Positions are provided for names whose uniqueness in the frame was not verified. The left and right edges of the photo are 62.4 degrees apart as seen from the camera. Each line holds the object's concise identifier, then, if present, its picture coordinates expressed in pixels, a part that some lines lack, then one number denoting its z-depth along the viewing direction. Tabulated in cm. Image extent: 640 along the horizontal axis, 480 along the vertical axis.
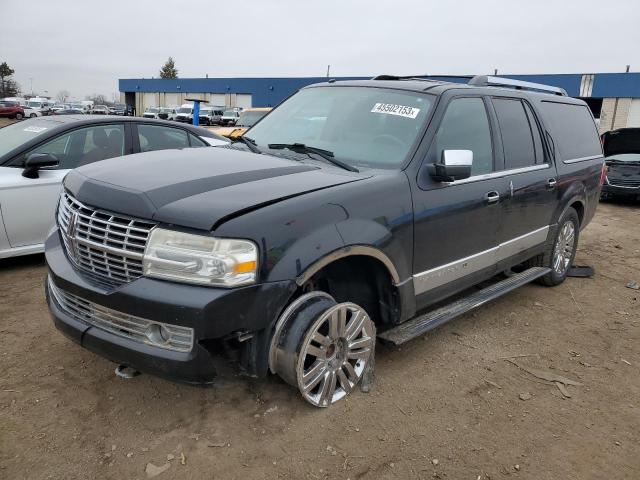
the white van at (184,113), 3579
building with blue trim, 3369
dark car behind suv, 1234
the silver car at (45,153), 487
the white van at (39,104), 5326
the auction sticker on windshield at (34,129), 531
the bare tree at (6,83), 8312
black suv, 251
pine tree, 10456
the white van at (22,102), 5618
